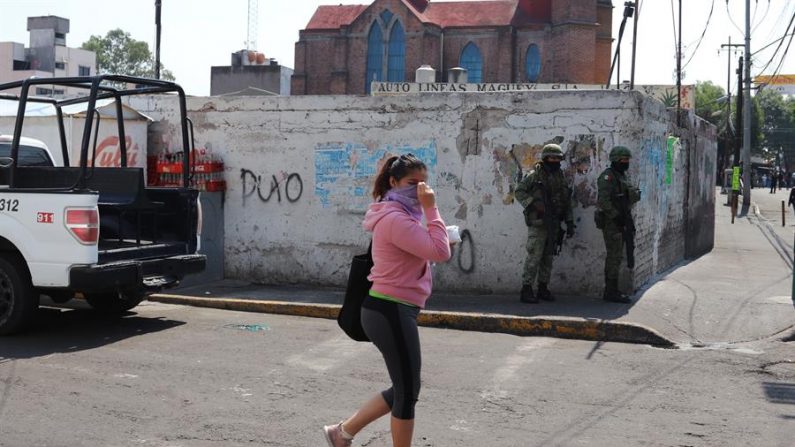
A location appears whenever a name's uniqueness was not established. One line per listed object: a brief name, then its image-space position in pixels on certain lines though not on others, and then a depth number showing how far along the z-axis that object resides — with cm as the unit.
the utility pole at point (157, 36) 2631
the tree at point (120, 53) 11850
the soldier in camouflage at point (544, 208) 1014
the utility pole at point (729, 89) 4662
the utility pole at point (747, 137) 4000
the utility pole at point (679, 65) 1879
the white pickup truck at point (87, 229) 790
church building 5919
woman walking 444
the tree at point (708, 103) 8469
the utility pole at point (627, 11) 1523
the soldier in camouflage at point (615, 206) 1005
